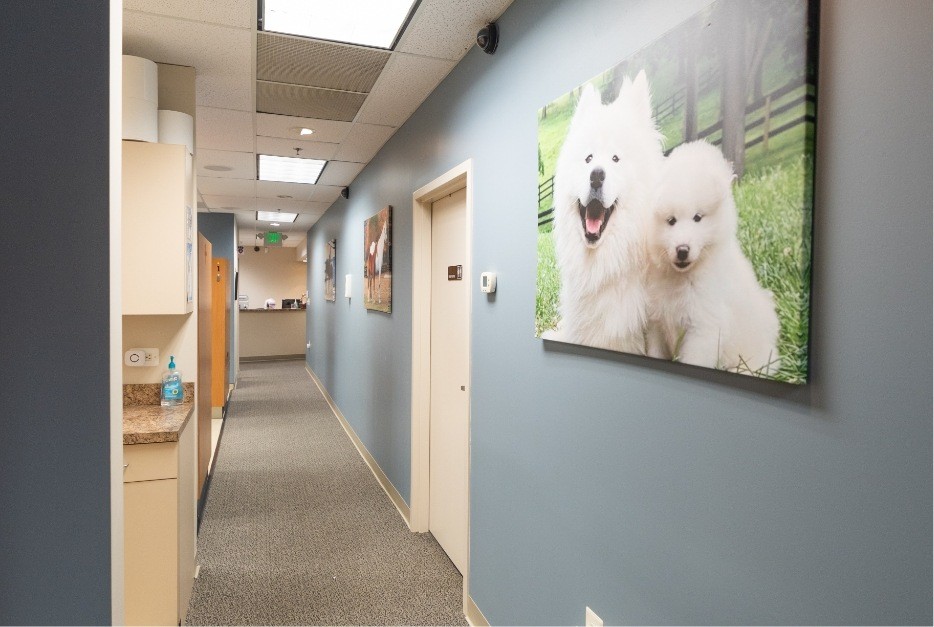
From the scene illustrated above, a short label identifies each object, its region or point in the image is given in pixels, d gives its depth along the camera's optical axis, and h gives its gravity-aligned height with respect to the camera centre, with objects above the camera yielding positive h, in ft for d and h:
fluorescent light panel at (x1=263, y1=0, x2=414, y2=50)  7.23 +3.69
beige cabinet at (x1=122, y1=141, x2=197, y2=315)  7.89 +0.96
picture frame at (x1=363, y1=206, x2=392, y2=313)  13.11 +0.95
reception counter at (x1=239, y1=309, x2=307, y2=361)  37.96 -2.33
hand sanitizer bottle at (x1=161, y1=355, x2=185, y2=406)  8.89 -1.39
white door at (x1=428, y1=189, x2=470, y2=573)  9.62 -1.45
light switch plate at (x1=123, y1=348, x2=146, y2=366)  8.87 -0.92
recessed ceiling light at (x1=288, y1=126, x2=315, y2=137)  12.46 +3.70
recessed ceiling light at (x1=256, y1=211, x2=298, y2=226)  26.17 +3.91
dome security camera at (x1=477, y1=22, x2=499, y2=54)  7.50 +3.44
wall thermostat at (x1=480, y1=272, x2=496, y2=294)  7.52 +0.25
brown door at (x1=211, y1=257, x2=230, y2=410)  20.01 -1.25
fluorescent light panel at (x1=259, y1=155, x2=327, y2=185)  15.72 +3.77
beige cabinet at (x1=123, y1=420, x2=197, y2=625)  7.16 -2.98
